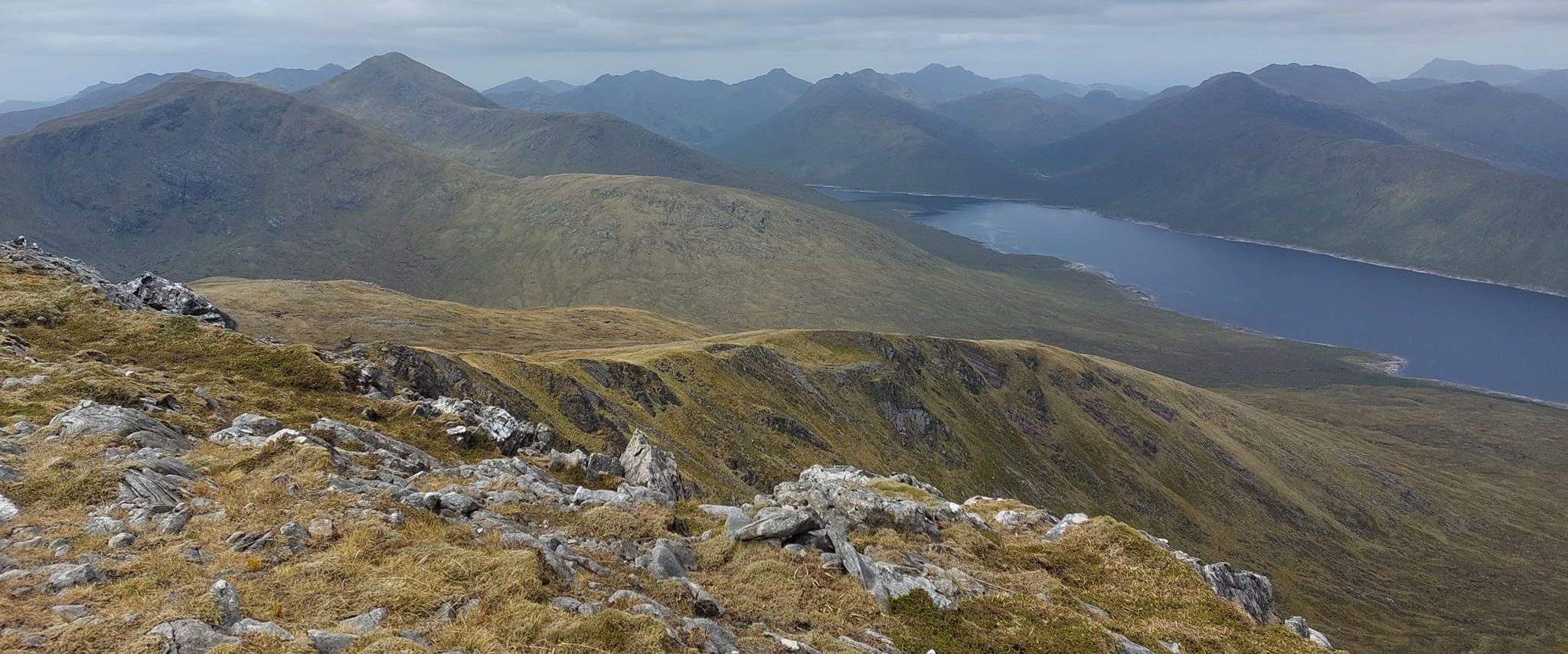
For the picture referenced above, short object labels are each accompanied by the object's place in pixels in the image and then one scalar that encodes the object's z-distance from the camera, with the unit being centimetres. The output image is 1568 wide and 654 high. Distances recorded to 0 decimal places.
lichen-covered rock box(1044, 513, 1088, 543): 4044
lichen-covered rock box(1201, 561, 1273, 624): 4304
